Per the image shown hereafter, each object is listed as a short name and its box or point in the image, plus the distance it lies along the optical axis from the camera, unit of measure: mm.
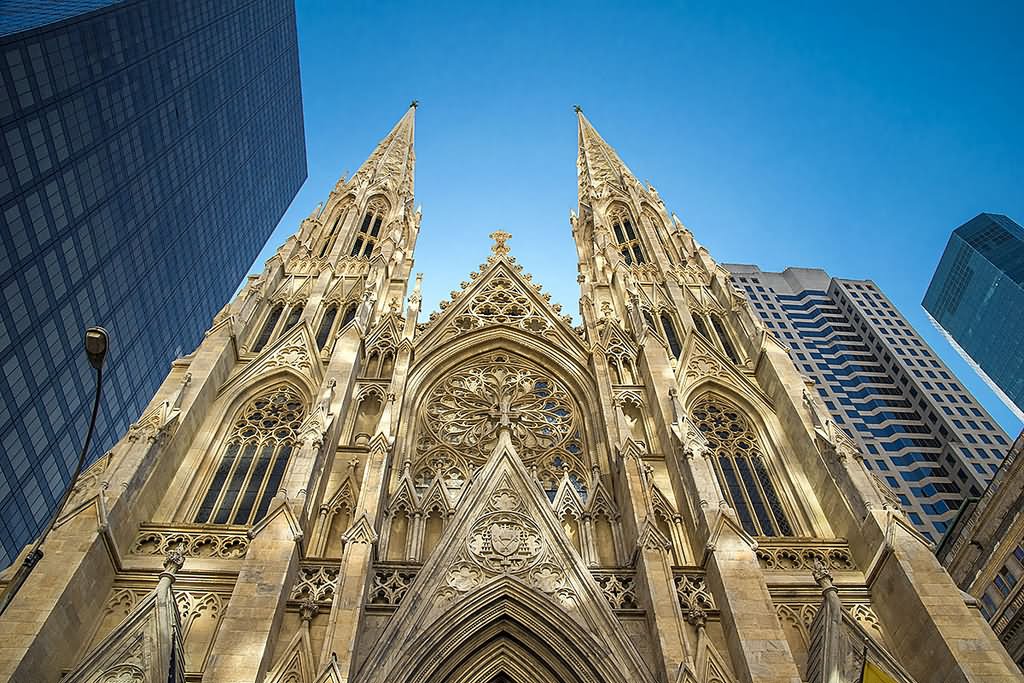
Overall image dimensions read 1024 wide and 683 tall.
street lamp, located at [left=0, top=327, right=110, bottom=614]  9609
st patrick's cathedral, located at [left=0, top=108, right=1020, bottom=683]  13766
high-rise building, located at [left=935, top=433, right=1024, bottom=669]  23109
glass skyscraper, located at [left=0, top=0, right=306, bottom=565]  33312
